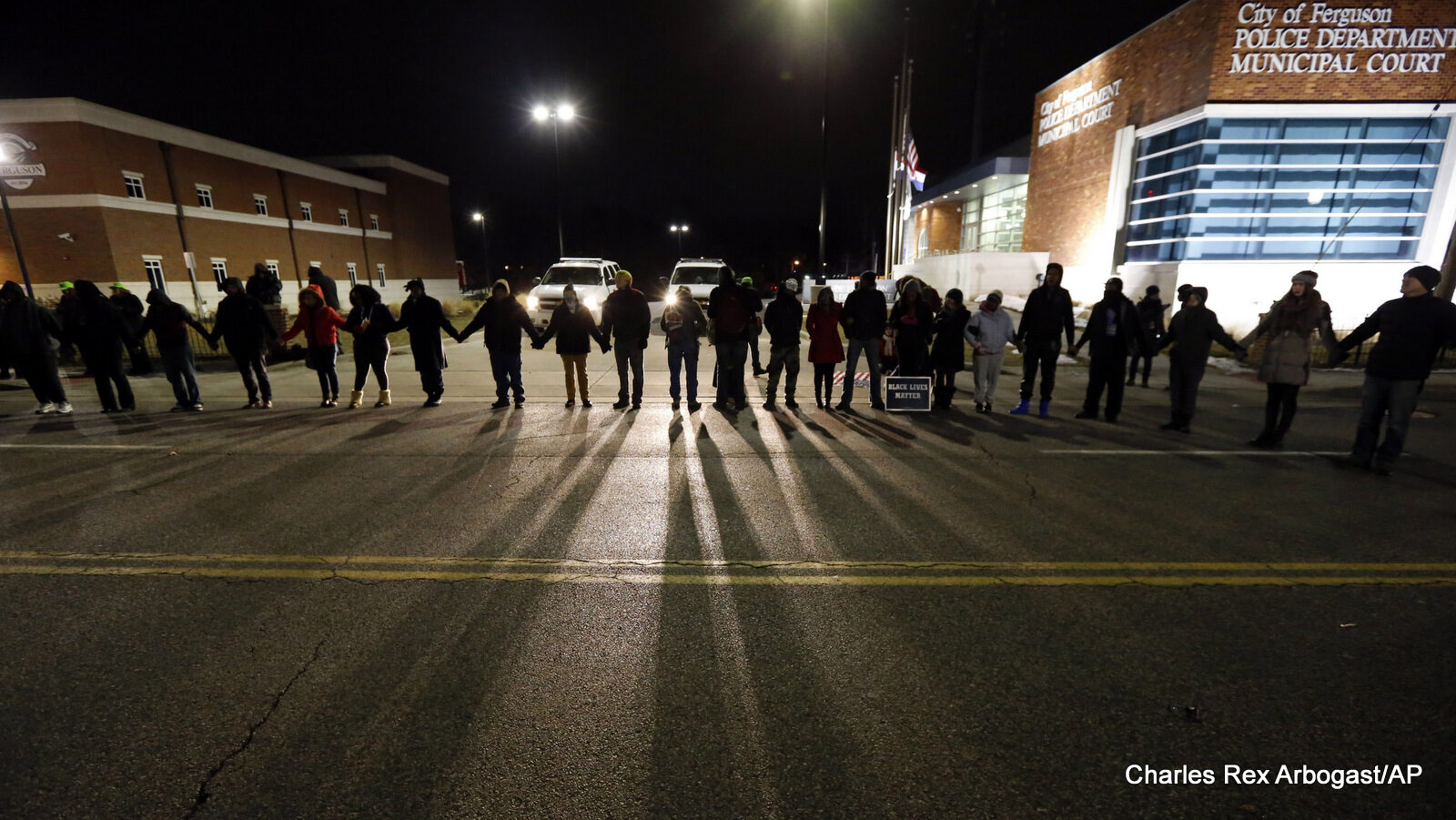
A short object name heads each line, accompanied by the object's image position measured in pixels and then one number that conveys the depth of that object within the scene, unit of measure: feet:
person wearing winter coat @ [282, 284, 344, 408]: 30.14
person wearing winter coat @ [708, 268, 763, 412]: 29.66
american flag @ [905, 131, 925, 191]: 93.76
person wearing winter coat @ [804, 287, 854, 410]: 29.94
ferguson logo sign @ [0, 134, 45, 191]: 88.12
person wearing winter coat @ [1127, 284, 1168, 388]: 35.24
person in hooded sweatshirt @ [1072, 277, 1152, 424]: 27.53
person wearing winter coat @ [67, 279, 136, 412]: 29.04
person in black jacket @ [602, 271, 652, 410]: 30.22
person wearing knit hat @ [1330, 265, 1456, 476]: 20.17
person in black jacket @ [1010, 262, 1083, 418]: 29.17
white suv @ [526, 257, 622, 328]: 57.52
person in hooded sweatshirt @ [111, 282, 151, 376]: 35.76
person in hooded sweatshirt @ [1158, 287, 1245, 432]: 26.13
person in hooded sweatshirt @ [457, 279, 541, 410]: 30.32
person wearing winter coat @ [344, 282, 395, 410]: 30.14
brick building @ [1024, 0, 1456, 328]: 60.18
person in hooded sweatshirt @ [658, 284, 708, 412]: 30.04
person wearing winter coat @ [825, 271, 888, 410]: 29.40
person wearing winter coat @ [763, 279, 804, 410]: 29.89
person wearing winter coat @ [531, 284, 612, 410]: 30.37
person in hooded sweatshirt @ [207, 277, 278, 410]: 29.68
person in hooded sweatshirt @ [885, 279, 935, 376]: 30.53
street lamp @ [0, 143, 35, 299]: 87.76
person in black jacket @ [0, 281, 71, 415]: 28.45
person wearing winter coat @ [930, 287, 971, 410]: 30.27
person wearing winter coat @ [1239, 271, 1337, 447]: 23.44
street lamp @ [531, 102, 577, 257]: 78.23
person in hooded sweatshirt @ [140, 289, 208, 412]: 29.45
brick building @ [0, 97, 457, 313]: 89.56
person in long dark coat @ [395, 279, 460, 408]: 30.73
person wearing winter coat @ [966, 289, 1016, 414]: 29.55
